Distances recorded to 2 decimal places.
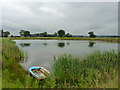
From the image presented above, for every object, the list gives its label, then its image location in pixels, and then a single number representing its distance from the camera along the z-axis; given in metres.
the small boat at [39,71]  6.42
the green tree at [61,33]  79.62
